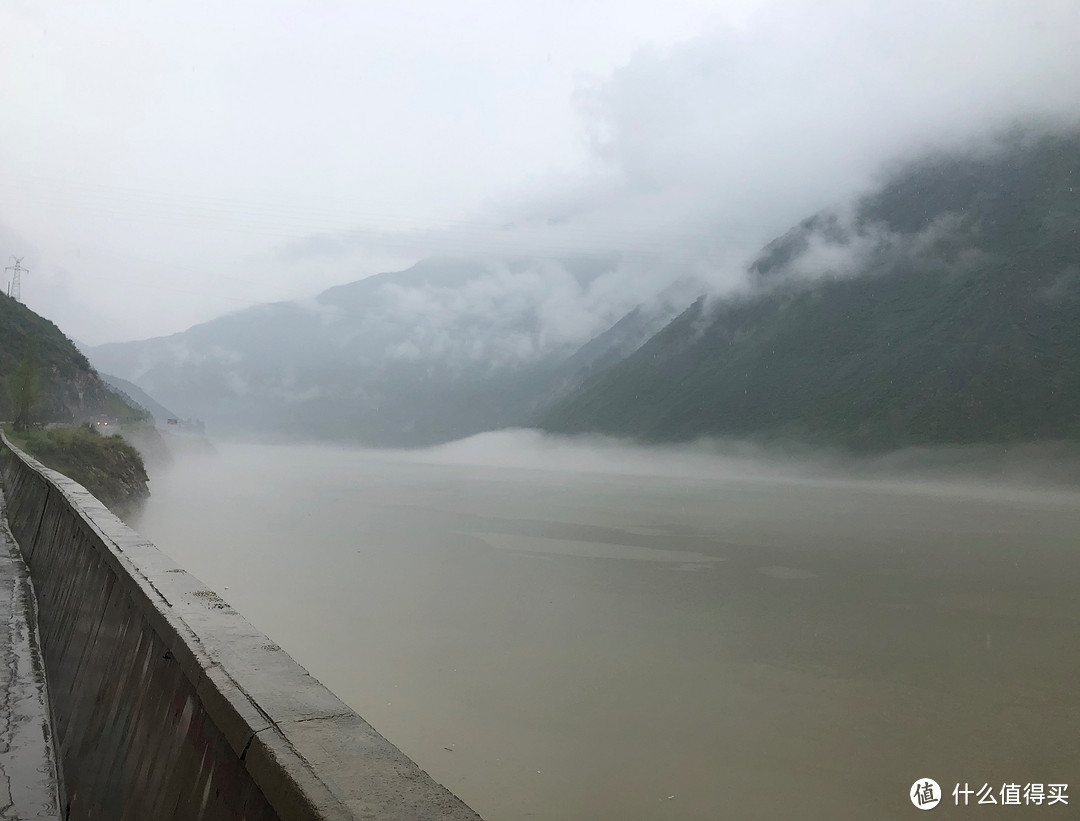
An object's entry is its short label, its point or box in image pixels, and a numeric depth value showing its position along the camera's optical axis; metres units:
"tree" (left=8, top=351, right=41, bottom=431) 43.06
